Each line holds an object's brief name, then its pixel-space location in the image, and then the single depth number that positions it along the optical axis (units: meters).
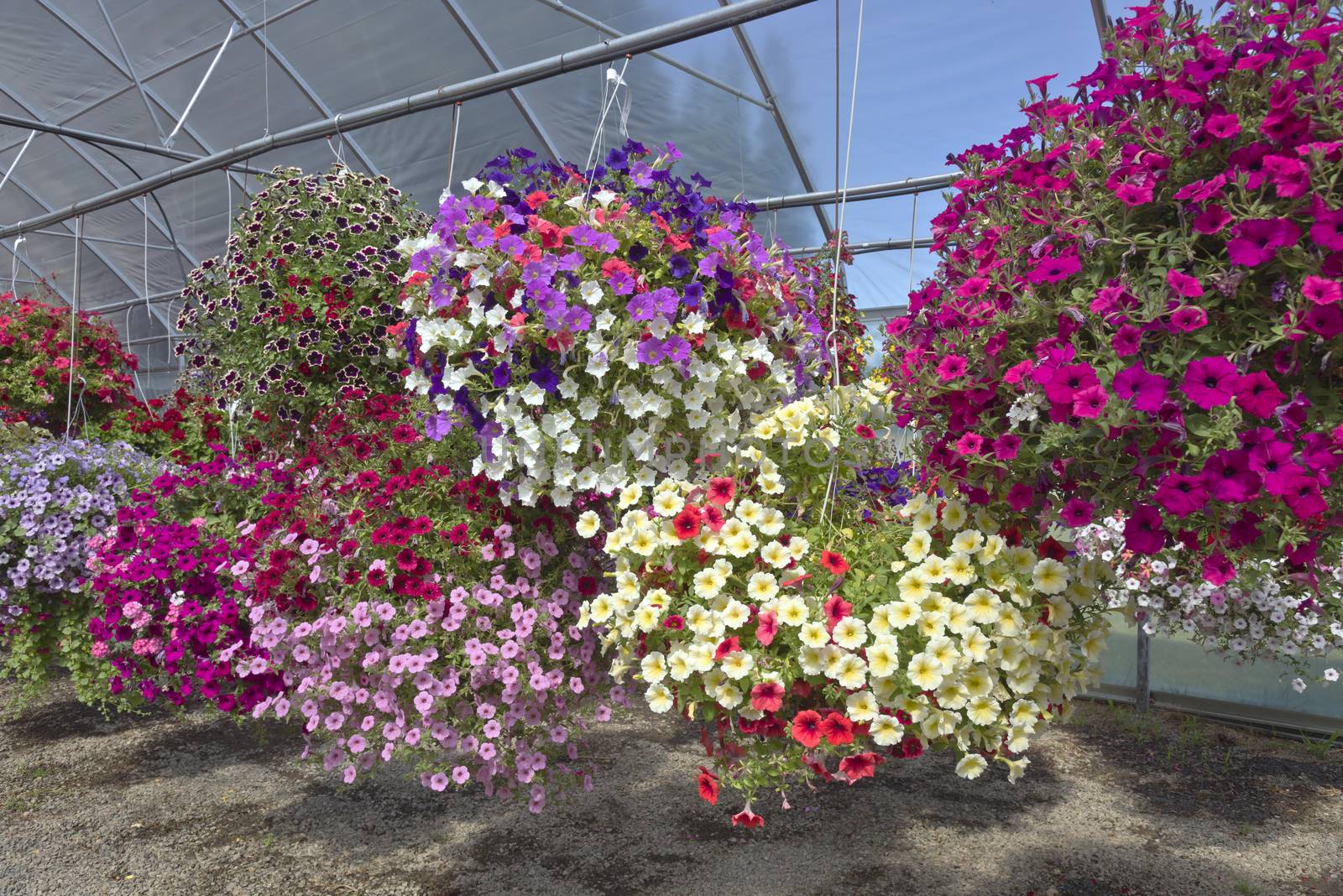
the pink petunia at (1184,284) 1.12
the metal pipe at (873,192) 4.57
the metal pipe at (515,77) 2.04
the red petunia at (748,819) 1.52
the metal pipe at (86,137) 5.09
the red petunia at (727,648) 1.46
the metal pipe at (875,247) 7.02
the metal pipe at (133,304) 9.99
